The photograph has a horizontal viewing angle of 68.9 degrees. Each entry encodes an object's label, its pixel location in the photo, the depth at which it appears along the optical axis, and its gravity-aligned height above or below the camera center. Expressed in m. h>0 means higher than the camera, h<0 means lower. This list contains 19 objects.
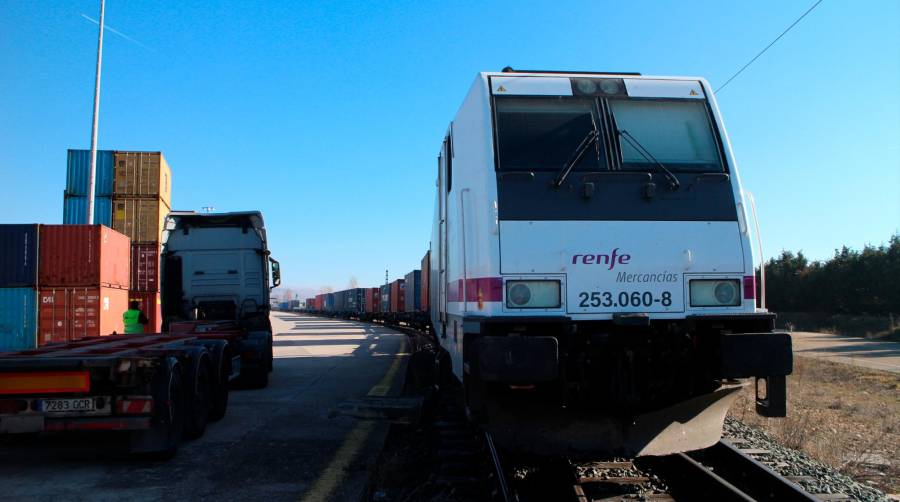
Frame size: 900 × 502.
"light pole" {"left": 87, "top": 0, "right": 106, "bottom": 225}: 17.97 +4.54
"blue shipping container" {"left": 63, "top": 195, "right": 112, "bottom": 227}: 20.62 +2.65
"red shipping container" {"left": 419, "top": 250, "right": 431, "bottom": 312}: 14.94 +0.40
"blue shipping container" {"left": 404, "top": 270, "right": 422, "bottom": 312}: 25.73 +0.00
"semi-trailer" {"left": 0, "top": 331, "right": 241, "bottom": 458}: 5.88 -0.92
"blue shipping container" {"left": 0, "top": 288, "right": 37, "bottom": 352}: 16.02 -0.62
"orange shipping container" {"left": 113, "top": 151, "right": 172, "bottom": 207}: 21.33 +3.88
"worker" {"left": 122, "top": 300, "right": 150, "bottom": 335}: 12.67 -0.51
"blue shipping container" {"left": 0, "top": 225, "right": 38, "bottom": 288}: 15.98 +0.95
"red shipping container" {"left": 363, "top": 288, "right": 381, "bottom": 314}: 47.70 -0.59
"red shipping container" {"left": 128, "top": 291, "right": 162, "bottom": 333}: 20.05 -0.33
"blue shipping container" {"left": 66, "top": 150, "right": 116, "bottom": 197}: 20.88 +3.91
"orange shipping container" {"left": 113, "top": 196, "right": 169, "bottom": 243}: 21.11 +2.44
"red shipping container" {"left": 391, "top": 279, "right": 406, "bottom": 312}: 34.56 -0.22
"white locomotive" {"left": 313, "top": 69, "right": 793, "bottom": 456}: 4.71 +0.05
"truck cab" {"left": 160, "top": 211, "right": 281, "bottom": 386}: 12.77 +0.45
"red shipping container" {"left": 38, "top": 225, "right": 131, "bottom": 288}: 16.38 +1.00
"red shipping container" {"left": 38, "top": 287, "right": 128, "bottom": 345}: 16.22 -0.48
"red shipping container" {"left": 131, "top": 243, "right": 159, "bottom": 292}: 20.48 +0.84
